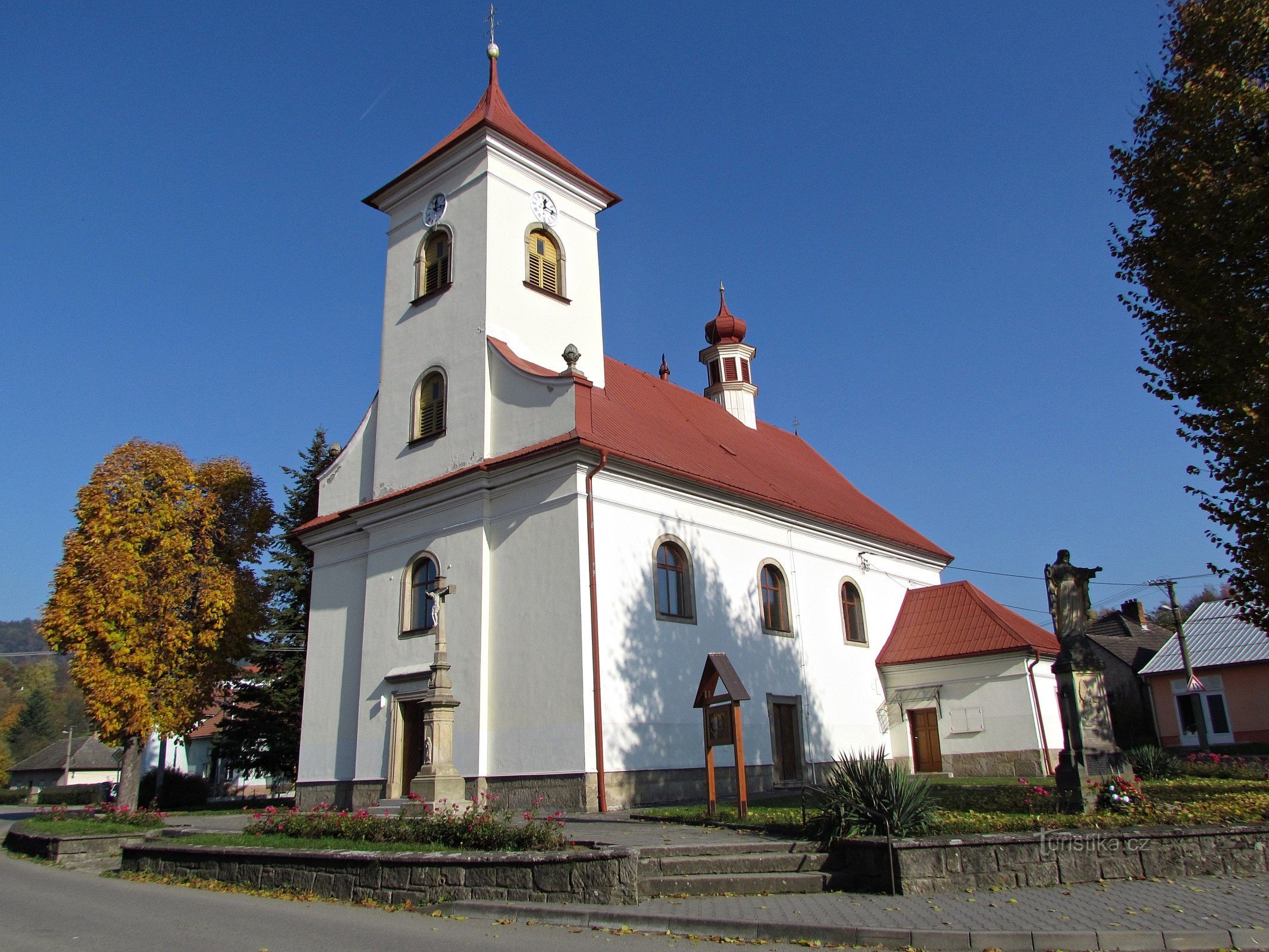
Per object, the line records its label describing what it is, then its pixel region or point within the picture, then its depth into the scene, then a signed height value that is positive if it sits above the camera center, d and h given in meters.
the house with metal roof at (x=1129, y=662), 33.09 +3.38
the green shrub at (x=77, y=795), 37.59 -0.40
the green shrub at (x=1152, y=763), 16.97 -0.27
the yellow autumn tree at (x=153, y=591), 20.81 +4.32
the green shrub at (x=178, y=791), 27.30 -0.28
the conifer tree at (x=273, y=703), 25.66 +2.02
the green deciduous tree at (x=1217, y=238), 11.26 +6.14
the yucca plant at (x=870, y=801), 9.19 -0.43
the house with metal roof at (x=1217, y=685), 30.23 +2.00
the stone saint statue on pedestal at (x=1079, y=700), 11.03 +0.63
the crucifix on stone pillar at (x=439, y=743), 14.34 +0.47
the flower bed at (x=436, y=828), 9.55 -0.61
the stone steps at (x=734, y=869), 8.75 -1.01
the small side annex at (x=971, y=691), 21.72 +1.50
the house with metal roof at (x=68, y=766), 54.25 +1.13
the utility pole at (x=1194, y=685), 27.02 +1.75
